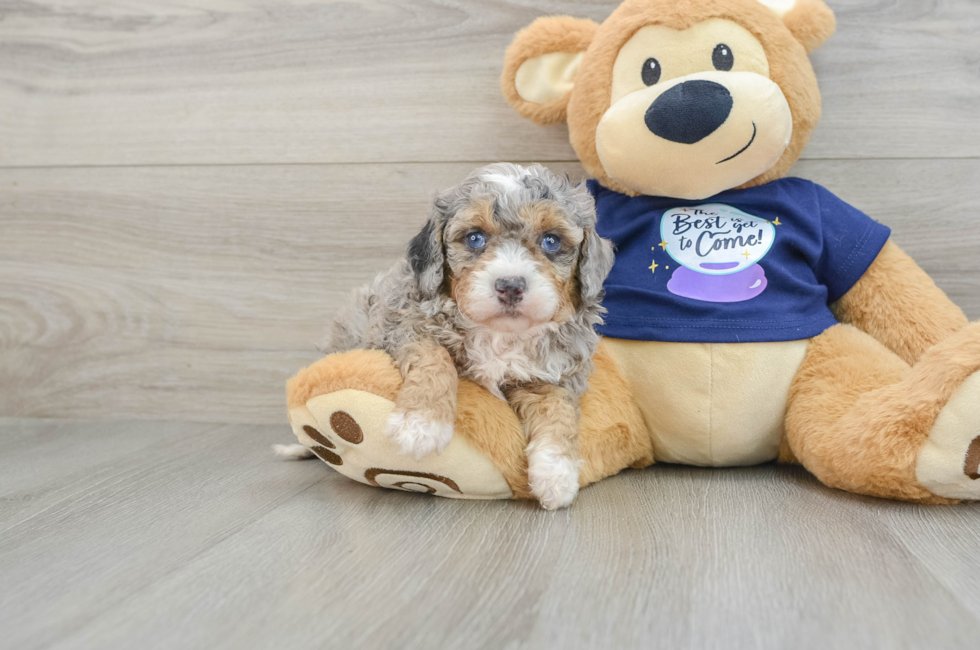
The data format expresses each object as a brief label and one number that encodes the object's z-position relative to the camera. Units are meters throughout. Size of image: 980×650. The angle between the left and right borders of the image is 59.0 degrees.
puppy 0.53
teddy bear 0.56
